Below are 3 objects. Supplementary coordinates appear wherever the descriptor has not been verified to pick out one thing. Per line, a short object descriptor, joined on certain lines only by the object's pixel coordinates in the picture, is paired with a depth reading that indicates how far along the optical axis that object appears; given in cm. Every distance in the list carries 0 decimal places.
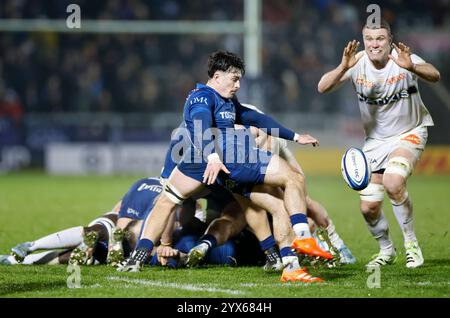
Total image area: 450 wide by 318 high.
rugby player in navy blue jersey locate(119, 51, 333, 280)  1399
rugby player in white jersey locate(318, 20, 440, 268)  1577
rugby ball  1508
